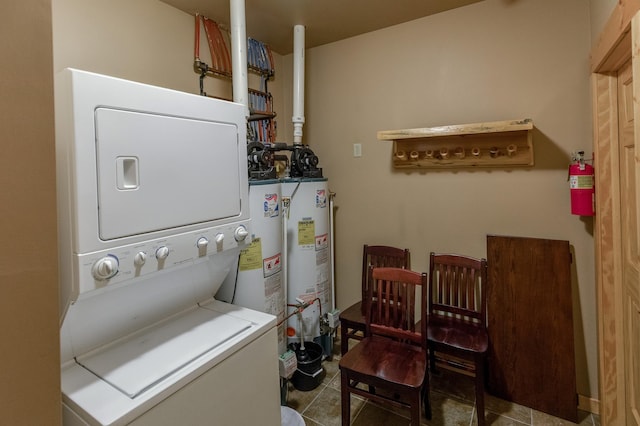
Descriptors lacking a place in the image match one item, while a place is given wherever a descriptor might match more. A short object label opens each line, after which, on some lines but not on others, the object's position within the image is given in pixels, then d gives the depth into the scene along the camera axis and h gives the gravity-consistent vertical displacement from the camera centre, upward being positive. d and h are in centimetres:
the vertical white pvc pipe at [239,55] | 204 +96
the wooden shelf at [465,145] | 210 +42
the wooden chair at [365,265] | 236 -44
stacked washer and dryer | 96 -14
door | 147 -24
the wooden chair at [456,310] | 201 -68
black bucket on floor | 225 -105
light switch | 280 +48
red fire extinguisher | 187 +8
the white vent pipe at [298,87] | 258 +95
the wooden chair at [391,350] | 162 -77
